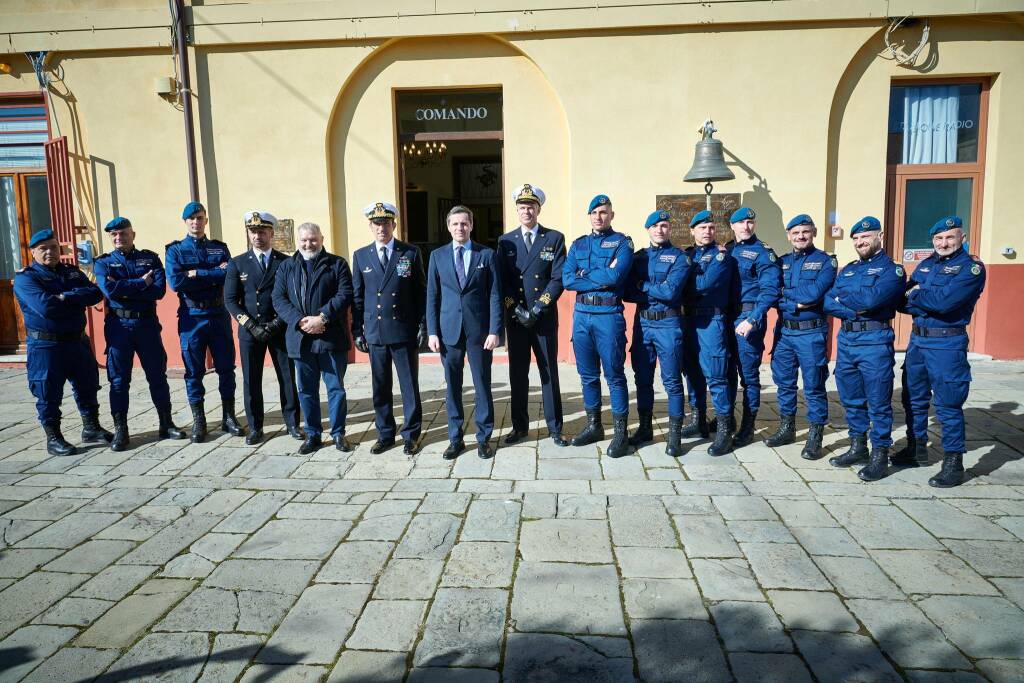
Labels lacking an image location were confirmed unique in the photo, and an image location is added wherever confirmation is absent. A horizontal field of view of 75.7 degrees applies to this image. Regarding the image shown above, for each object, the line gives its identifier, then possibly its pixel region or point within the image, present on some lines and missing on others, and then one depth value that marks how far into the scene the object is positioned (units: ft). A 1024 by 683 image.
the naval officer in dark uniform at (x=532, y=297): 16.98
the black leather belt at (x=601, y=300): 16.35
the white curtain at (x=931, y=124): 27.02
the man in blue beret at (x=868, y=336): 14.60
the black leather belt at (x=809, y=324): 16.12
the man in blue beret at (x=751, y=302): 16.69
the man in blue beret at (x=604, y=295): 16.15
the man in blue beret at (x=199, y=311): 18.25
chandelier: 30.66
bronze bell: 24.95
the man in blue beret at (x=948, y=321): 14.01
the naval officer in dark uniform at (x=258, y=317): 17.62
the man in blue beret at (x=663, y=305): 15.99
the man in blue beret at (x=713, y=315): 16.34
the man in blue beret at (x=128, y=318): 17.65
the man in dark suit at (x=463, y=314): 16.51
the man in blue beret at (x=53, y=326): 16.70
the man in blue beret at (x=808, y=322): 15.83
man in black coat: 17.04
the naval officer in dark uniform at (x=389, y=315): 16.81
